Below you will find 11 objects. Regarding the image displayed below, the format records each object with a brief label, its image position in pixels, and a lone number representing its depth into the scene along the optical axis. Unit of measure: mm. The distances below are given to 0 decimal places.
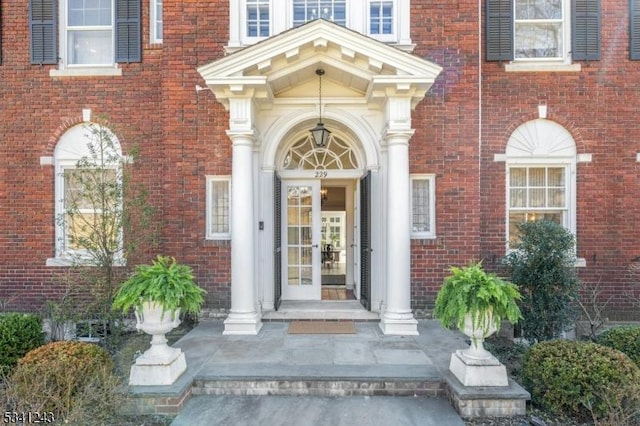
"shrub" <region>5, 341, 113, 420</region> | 3557
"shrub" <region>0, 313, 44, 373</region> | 4926
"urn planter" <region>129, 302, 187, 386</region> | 3975
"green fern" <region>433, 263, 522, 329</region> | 3867
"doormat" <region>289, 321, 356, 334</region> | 5746
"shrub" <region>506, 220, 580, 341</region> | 5383
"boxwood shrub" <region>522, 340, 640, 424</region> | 3604
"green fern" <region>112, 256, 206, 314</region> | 3994
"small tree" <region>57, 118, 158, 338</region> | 5152
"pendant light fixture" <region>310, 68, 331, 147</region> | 5992
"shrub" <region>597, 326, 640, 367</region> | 4750
